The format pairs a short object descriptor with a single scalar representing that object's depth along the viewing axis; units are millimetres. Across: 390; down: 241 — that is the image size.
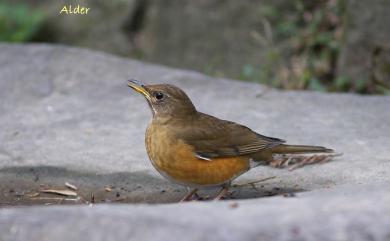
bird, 10250
